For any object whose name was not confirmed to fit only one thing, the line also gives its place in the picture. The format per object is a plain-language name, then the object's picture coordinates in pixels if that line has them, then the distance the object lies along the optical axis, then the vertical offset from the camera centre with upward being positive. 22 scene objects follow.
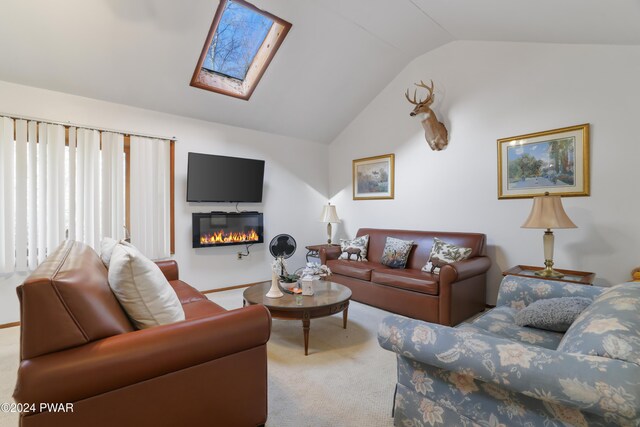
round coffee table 2.35 -0.76
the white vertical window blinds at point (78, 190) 2.97 +0.24
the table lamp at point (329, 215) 4.98 -0.06
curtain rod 2.96 +0.95
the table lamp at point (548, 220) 2.64 -0.07
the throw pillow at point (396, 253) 3.78 -0.54
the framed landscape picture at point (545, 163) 2.98 +0.53
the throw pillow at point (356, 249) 4.27 -0.54
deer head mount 3.86 +1.14
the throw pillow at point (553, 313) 1.72 -0.61
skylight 3.27 +2.04
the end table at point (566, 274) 2.55 -0.59
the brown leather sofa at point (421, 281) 2.95 -0.78
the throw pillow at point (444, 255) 3.30 -0.49
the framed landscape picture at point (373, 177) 4.68 +0.57
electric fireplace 4.15 -0.26
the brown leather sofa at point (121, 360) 1.00 -0.58
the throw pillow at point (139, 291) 1.33 -0.37
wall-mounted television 4.04 +0.47
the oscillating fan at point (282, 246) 4.39 -0.52
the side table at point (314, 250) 4.83 -0.65
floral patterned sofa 0.89 -0.56
